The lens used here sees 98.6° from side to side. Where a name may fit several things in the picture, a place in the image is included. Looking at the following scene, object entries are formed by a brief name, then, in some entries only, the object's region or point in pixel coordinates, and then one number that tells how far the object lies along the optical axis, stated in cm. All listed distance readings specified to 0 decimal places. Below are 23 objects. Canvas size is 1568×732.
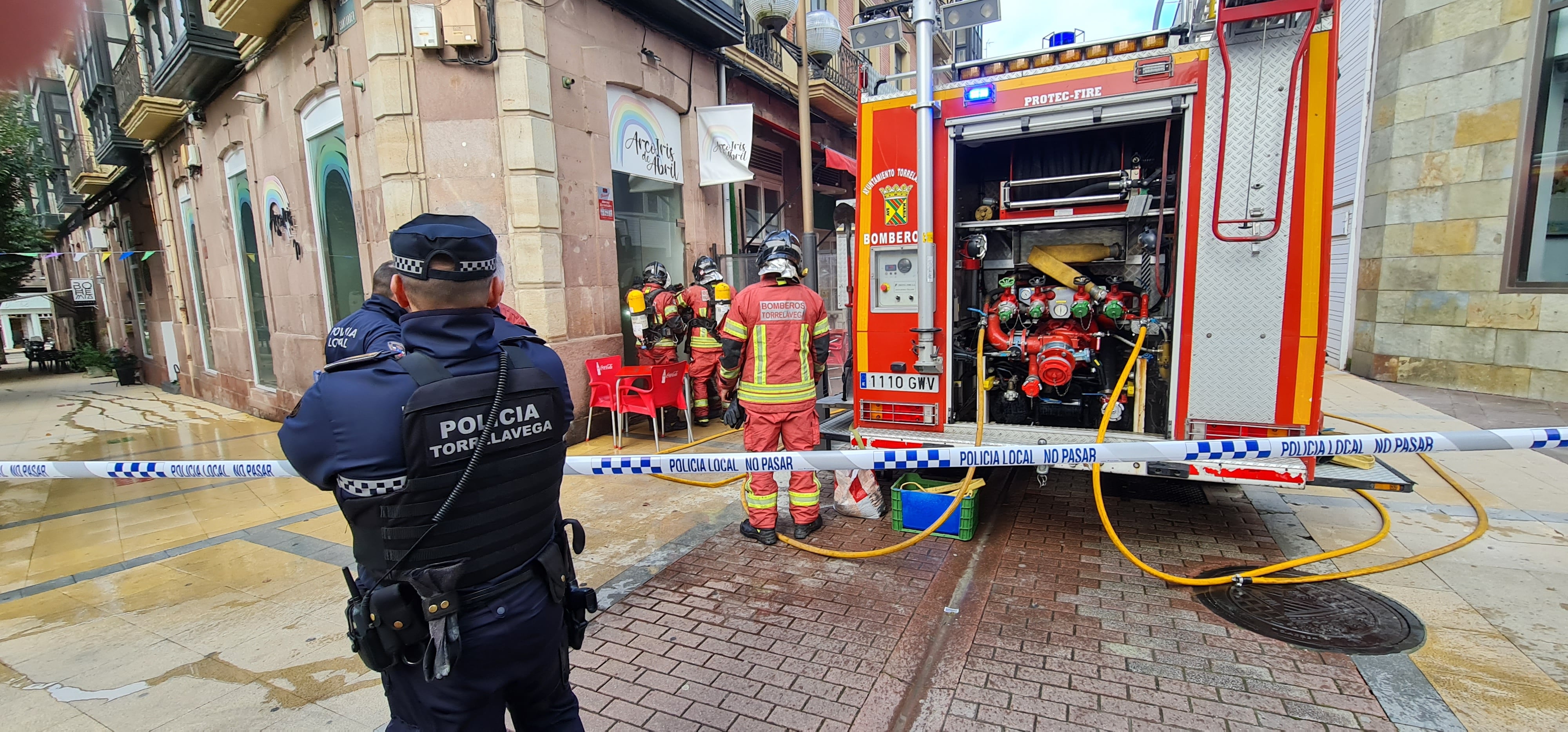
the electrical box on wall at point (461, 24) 629
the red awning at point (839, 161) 1013
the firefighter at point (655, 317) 762
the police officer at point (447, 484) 155
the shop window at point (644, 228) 828
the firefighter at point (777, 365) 452
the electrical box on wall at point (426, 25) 628
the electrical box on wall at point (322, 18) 713
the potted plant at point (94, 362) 1905
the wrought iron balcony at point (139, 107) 1094
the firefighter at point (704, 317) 741
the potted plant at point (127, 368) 1650
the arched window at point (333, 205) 770
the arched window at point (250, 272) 1031
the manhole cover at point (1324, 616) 307
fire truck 352
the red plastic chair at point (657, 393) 670
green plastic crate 431
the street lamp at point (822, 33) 783
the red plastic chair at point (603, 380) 683
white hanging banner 909
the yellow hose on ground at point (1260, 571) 363
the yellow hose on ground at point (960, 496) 409
